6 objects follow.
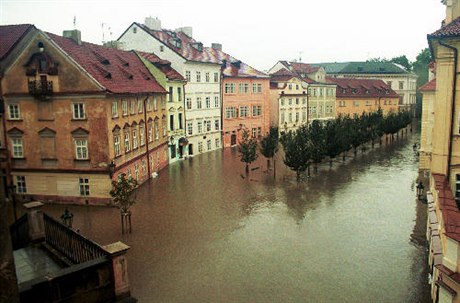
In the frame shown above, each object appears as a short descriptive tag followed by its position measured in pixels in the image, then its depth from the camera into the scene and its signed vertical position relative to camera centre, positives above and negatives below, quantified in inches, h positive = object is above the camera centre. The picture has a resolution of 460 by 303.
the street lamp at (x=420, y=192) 1099.4 -255.3
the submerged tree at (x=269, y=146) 1537.9 -163.9
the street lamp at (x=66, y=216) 810.8 -217.1
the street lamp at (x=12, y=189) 1045.2 -218.1
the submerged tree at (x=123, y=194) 880.3 -191.0
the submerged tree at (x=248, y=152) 1487.5 -178.3
